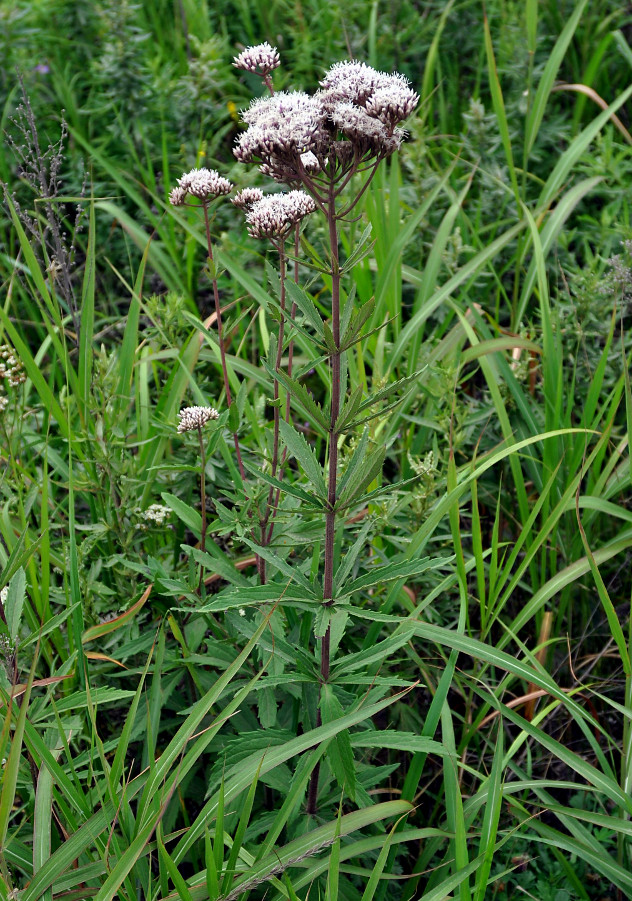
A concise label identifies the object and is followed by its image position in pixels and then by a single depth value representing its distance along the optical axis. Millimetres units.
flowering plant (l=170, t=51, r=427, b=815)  958
